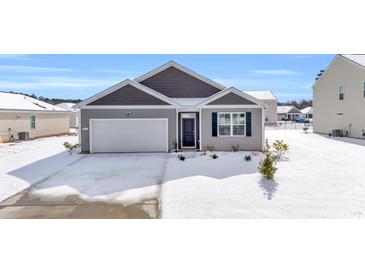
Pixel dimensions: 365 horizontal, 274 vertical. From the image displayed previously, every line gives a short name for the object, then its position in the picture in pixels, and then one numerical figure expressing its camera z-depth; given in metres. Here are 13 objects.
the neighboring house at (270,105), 49.94
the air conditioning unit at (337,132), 25.17
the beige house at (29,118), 22.77
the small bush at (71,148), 16.30
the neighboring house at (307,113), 70.25
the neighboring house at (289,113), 76.62
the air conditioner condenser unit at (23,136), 23.92
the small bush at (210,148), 15.82
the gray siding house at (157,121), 16.11
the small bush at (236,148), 16.10
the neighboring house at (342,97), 22.97
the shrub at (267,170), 9.52
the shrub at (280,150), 14.51
